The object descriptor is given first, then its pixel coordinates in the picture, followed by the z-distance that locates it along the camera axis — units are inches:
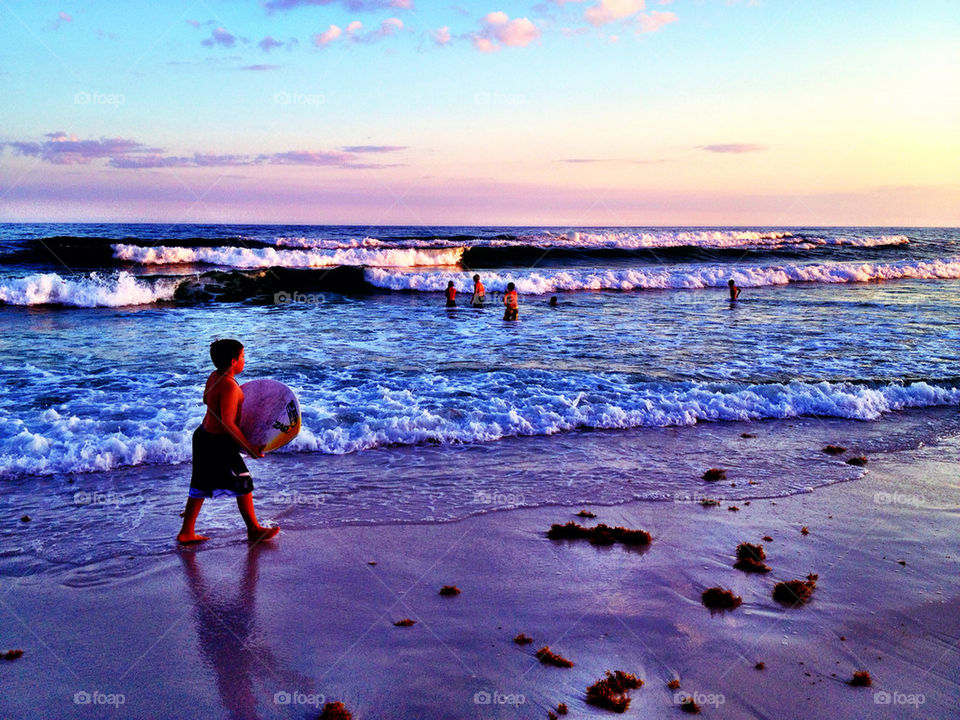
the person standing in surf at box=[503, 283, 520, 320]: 708.0
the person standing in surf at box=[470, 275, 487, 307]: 816.3
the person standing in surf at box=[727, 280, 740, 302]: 917.1
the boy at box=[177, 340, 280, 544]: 194.5
